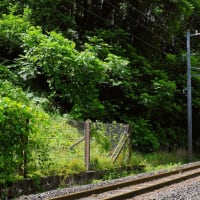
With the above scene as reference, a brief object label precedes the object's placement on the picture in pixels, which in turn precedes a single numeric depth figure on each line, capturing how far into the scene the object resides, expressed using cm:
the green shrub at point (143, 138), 2092
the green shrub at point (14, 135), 941
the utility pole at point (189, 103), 2370
